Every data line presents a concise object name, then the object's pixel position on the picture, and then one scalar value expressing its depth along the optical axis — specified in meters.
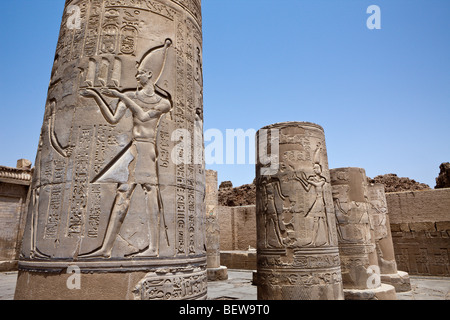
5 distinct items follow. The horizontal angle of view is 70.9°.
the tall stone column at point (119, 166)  2.34
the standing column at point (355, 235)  7.45
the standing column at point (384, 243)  8.97
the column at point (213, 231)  10.70
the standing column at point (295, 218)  5.71
